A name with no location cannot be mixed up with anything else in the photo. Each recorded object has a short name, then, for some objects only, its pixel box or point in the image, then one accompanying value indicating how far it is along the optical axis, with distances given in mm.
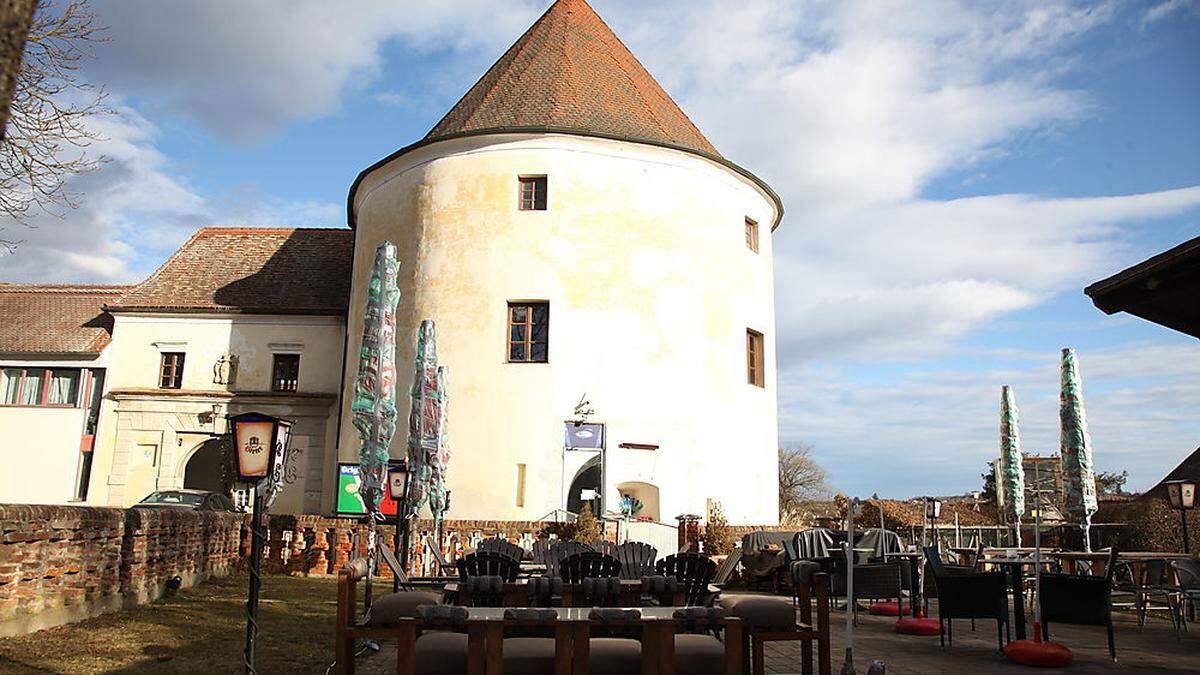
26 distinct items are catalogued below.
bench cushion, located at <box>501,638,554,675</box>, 5152
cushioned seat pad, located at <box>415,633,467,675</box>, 5230
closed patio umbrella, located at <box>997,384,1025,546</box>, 16641
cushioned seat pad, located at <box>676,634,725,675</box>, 5316
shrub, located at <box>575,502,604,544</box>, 16239
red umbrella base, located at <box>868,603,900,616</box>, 11859
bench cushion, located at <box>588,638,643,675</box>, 5199
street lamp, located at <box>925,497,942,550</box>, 14516
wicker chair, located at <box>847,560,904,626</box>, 10406
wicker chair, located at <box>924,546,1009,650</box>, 8148
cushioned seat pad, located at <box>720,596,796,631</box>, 6031
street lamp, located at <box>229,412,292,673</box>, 6680
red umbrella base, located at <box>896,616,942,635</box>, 9594
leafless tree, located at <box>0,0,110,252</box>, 10953
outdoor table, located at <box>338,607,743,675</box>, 4906
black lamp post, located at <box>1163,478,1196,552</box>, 12952
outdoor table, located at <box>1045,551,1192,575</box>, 10781
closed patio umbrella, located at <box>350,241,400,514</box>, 11133
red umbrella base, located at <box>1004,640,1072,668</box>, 7473
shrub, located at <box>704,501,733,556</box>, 17297
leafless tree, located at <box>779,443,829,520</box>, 60500
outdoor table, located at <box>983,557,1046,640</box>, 8211
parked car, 17359
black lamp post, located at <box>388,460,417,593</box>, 11719
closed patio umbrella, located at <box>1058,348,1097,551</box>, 14039
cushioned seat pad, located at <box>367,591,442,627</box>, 6109
